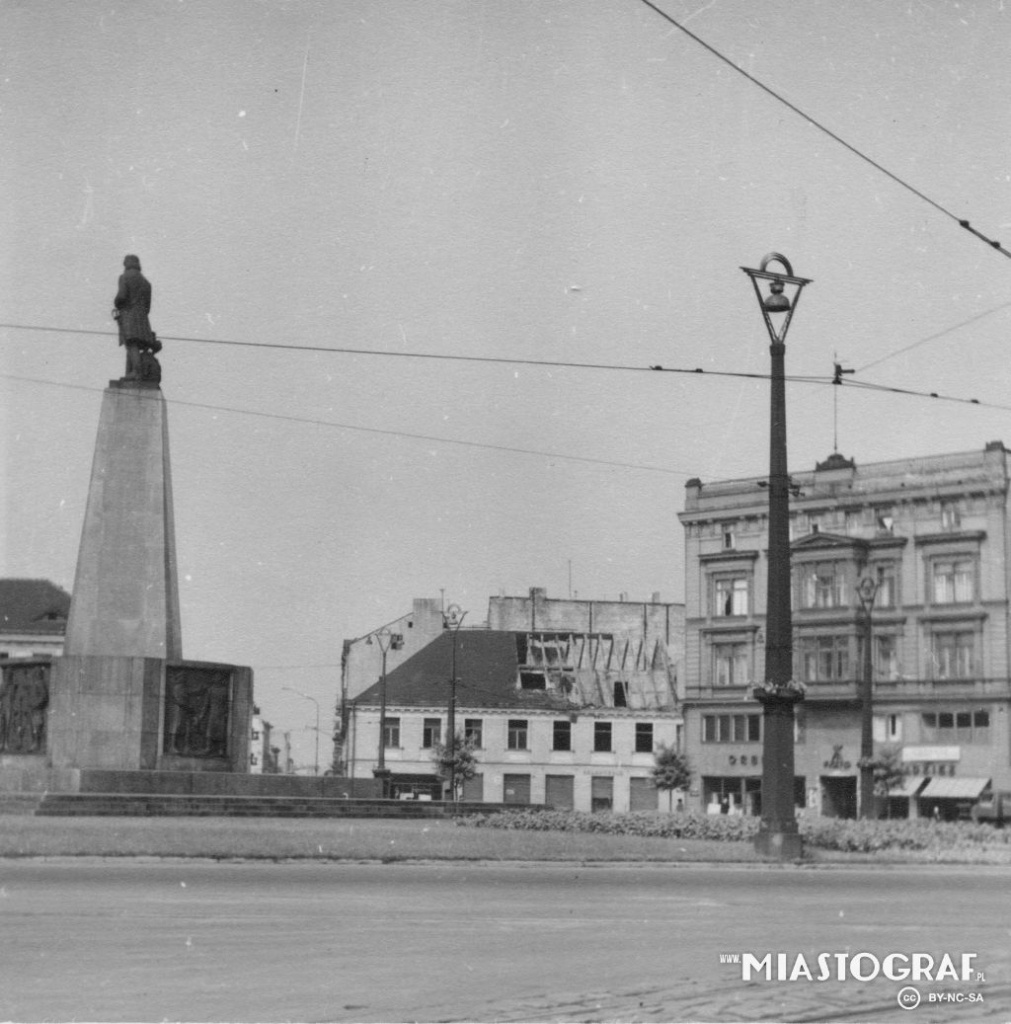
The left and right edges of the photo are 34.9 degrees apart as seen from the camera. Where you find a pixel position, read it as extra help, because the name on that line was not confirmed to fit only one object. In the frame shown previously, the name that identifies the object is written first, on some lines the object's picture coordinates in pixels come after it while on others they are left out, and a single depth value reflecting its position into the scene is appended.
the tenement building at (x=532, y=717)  67.69
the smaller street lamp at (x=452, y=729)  47.67
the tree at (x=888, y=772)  50.91
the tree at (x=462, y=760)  62.75
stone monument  28.92
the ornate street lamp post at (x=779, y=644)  20.75
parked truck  44.32
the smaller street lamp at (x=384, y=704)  44.28
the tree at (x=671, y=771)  61.72
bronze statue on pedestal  30.62
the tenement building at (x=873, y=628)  55.91
